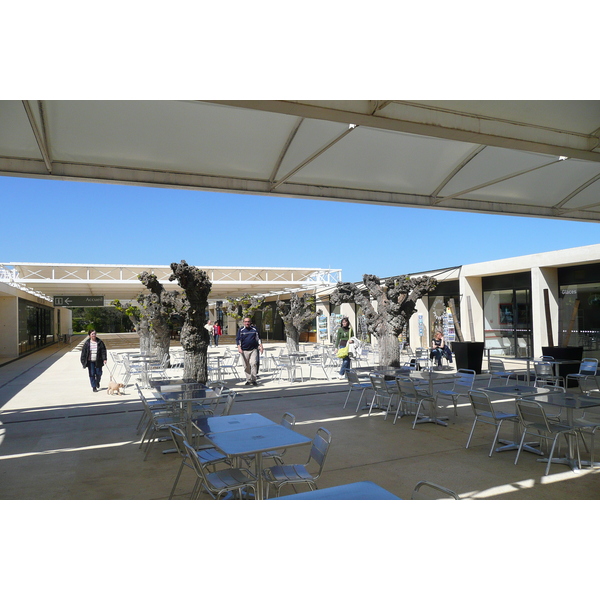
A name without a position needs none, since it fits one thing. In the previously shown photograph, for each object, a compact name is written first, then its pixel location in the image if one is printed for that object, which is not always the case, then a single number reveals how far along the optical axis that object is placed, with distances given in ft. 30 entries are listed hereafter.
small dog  32.28
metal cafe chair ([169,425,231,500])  12.52
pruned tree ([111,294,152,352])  51.70
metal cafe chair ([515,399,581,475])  14.88
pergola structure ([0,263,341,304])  71.00
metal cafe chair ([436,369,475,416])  23.38
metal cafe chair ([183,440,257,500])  10.93
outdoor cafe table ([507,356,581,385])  29.40
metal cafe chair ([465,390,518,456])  17.19
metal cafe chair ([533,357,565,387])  27.83
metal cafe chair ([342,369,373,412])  25.18
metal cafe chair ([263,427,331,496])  11.48
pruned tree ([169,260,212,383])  29.19
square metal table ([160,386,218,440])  16.45
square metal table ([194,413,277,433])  12.76
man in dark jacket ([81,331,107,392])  32.53
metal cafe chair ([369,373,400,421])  23.12
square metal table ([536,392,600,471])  15.26
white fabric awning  11.70
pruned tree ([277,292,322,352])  58.80
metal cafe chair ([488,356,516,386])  29.99
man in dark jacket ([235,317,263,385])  34.99
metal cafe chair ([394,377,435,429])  21.63
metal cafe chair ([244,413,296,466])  12.98
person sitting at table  43.80
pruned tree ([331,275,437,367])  37.91
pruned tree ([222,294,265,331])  53.11
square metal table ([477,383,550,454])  17.15
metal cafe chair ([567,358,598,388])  29.91
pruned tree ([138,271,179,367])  41.14
